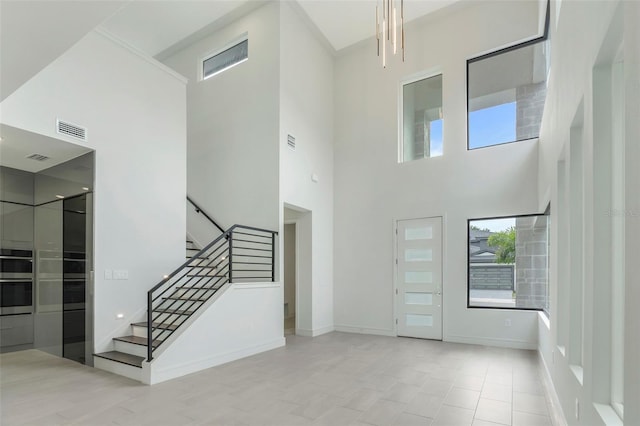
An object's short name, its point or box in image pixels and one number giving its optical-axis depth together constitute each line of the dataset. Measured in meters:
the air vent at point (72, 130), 4.32
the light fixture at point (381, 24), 6.32
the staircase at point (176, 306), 4.18
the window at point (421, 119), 6.83
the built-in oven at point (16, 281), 5.32
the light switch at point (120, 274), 4.78
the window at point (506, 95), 5.99
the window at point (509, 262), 5.64
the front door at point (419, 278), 6.44
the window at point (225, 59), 7.01
